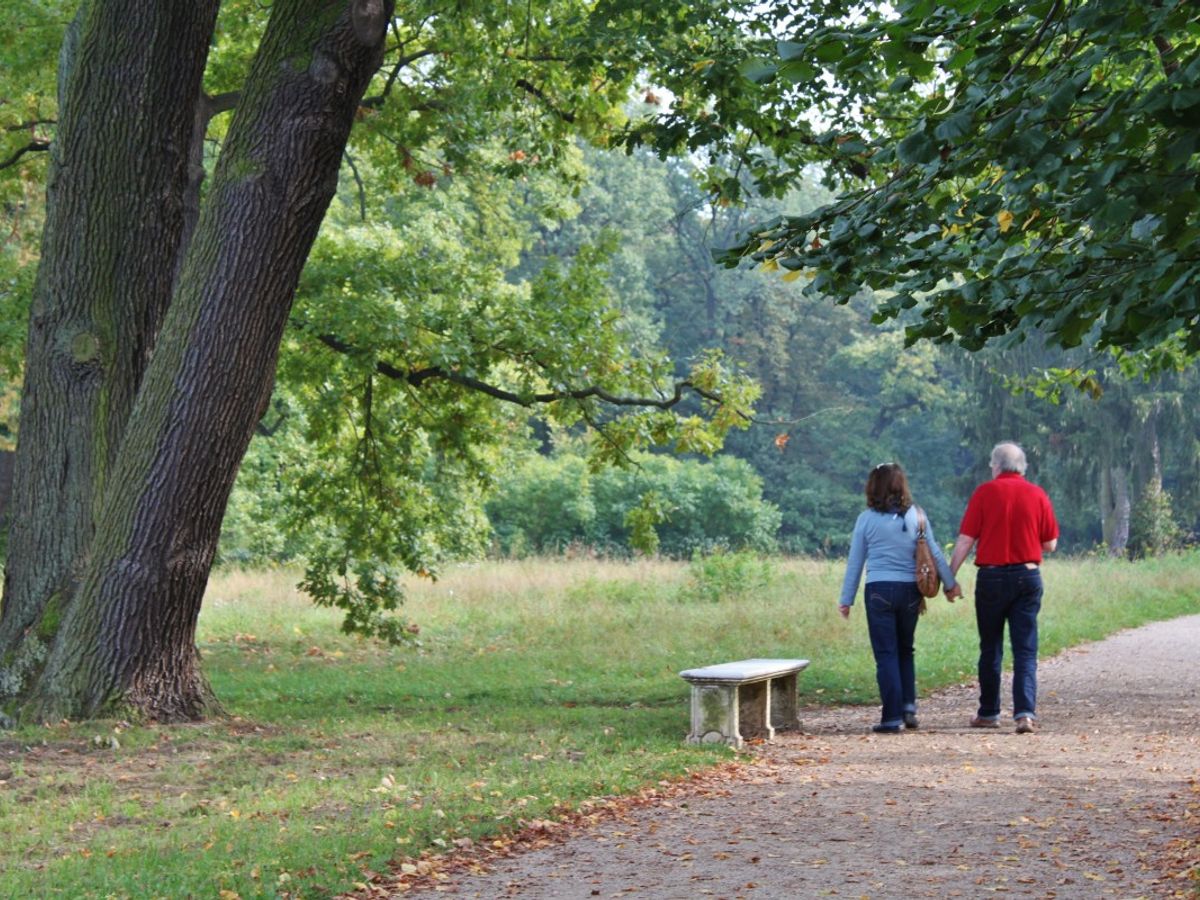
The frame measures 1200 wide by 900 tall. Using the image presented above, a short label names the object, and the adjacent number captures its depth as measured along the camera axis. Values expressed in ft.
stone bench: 62.18
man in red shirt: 66.08
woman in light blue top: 66.33
